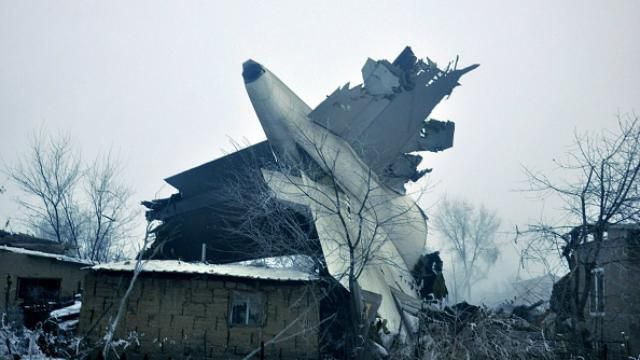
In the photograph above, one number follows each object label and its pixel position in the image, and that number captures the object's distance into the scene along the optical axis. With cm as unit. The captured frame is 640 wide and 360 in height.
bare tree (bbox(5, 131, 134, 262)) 2859
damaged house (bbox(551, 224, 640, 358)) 1414
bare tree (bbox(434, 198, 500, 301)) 6188
